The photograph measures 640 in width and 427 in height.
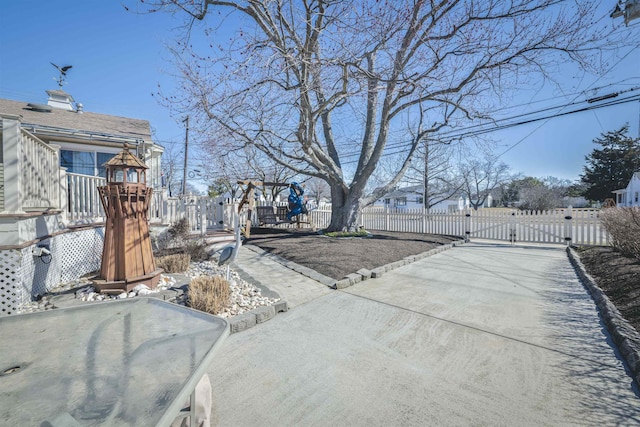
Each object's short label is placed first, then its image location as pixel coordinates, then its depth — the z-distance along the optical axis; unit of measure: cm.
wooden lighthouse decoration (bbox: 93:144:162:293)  386
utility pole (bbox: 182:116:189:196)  1969
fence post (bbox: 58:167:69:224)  499
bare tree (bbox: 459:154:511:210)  3594
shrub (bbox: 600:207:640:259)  490
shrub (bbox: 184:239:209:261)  629
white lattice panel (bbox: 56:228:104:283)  461
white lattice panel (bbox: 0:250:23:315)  326
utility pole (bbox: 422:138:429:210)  2039
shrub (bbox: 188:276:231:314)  329
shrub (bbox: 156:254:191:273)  506
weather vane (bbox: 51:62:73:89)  1509
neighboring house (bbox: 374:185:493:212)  4444
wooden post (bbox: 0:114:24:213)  333
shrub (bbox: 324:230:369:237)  1016
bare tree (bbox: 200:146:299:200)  1926
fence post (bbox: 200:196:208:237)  884
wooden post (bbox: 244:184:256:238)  986
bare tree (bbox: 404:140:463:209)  2050
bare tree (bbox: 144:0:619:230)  568
